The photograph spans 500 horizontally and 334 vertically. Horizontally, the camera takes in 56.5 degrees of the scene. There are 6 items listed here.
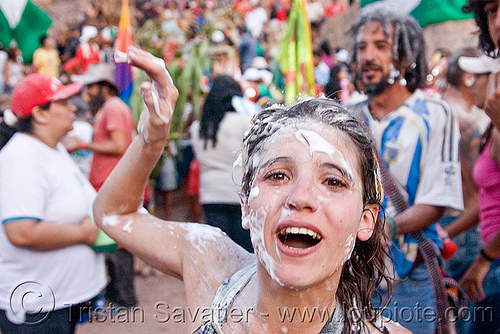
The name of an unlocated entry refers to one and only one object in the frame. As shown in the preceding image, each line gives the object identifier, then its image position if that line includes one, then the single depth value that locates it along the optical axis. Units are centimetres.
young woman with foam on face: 137
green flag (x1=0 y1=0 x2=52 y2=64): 393
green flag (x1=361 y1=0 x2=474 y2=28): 336
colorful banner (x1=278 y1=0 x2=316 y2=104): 428
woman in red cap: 246
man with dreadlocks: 235
